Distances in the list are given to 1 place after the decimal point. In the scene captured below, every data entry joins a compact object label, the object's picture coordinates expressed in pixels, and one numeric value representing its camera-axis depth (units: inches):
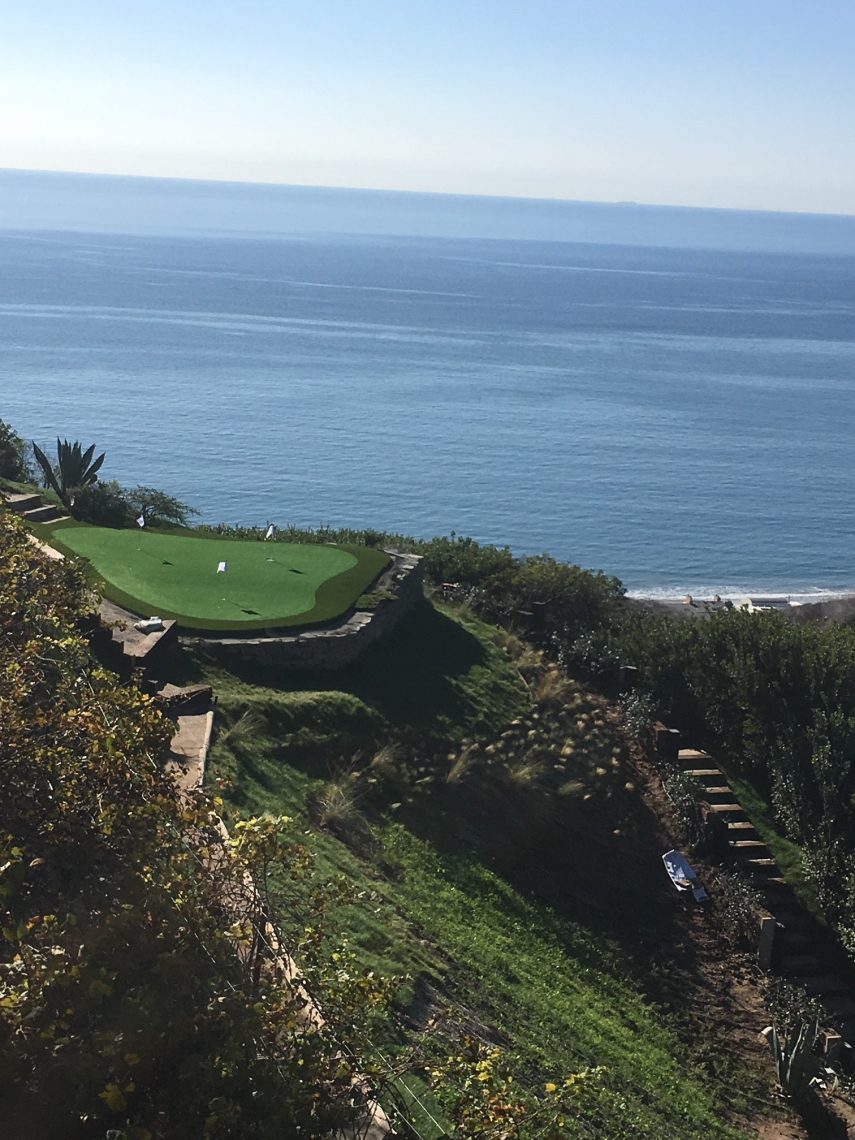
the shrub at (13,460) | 1081.4
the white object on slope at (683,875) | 636.1
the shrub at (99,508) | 917.2
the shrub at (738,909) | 612.1
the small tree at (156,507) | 993.7
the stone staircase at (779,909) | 596.7
